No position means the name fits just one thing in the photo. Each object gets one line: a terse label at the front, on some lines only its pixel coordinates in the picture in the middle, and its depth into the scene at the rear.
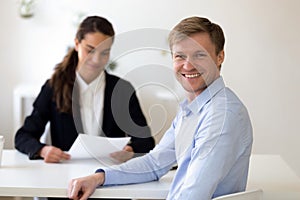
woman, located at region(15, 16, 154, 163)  3.11
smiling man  2.21
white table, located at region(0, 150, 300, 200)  2.45
